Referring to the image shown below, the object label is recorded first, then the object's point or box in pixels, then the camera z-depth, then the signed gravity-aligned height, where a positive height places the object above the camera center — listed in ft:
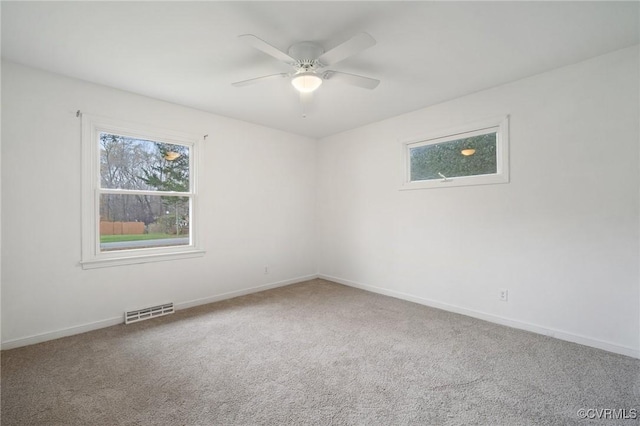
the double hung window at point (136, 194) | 9.59 +0.79
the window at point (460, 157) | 10.08 +2.21
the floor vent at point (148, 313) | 10.07 -3.65
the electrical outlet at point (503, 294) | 9.84 -2.89
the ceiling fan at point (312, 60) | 6.18 +3.81
